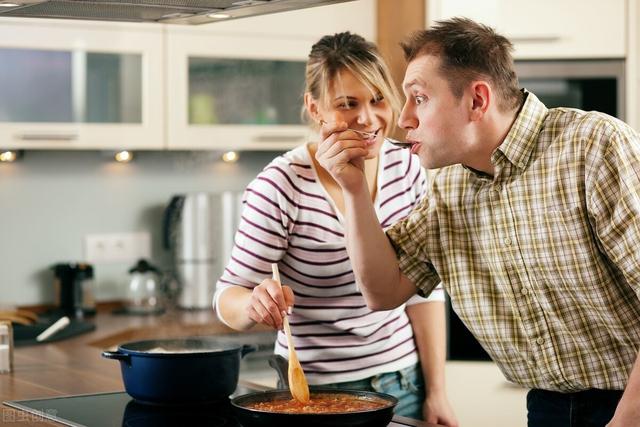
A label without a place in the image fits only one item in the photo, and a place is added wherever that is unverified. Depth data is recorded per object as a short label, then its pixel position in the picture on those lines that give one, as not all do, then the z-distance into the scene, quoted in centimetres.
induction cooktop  185
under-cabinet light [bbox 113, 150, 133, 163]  383
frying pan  158
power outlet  381
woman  214
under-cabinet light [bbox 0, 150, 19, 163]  359
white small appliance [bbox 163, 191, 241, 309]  377
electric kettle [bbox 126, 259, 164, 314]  371
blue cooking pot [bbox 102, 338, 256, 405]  192
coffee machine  361
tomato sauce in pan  170
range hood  196
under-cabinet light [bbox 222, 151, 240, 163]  405
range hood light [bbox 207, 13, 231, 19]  213
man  180
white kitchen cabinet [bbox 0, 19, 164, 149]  336
